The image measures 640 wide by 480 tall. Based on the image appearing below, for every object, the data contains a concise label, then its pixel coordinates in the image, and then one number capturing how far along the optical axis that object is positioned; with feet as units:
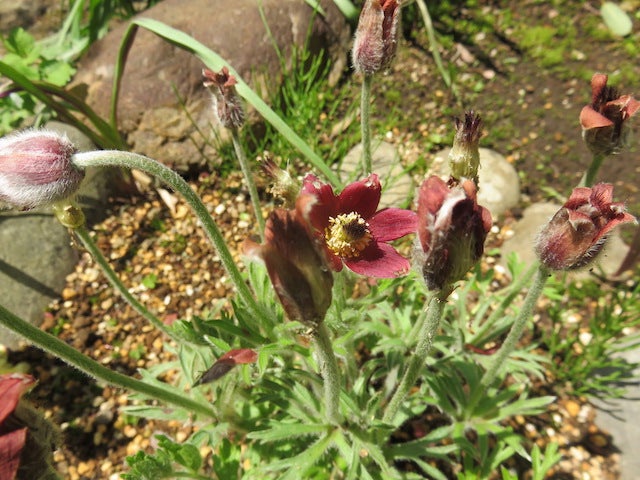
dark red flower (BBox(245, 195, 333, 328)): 0.47
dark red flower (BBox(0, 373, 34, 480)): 0.51
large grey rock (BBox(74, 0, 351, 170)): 1.73
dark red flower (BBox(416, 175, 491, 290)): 0.49
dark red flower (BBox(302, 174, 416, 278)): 0.75
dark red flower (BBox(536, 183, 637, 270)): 0.60
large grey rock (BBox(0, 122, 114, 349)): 1.45
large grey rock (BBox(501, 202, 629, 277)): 1.55
